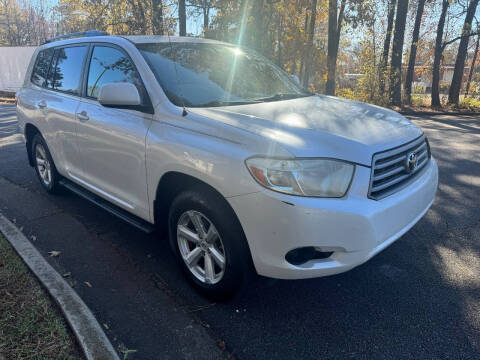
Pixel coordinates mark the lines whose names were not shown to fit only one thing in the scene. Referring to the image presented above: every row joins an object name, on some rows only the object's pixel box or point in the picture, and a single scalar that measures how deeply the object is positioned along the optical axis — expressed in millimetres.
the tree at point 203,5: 16078
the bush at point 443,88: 33081
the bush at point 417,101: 18066
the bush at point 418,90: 30856
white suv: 2219
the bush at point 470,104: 16655
